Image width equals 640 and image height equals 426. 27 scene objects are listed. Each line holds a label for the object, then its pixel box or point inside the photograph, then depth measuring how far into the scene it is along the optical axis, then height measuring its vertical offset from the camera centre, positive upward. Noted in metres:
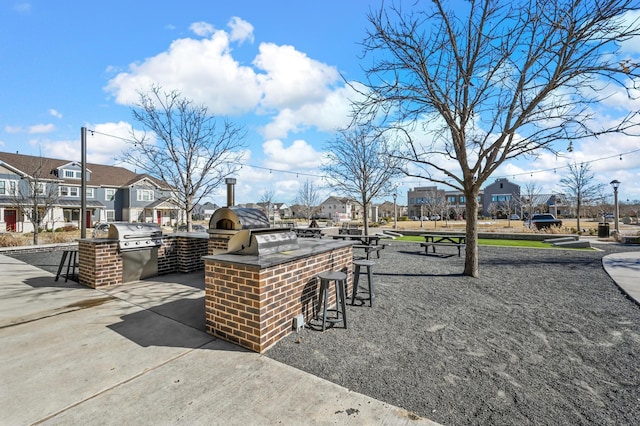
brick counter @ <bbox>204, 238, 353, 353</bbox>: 3.36 -1.07
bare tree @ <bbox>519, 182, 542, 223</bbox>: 27.15 +2.03
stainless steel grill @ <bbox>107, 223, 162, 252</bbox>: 6.48 -0.50
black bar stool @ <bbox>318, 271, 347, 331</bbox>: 4.00 -1.18
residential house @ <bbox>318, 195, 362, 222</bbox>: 80.62 +1.41
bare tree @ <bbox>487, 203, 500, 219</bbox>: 53.69 +0.83
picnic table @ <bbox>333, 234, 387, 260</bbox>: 9.82 -1.14
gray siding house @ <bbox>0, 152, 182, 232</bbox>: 24.12 +2.14
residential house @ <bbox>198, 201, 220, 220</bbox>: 75.97 +1.16
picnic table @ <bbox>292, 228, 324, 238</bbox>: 15.34 -1.03
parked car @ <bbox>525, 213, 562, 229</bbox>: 22.23 -0.73
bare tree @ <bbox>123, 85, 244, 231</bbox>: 10.37 +2.06
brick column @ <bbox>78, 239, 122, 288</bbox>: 6.12 -1.10
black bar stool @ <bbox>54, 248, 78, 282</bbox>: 6.73 -1.51
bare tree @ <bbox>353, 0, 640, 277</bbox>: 5.46 +2.92
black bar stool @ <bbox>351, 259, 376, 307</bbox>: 4.97 -1.16
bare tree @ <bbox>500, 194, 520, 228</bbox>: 47.04 +1.61
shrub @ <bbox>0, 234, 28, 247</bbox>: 13.08 -1.31
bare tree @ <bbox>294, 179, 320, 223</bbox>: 40.34 +2.17
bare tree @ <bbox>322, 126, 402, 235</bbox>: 15.23 +2.24
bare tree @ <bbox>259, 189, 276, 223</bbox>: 46.72 +1.66
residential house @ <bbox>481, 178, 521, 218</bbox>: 59.09 +4.63
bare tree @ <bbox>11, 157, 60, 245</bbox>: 14.90 +1.62
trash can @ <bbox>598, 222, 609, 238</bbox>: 16.44 -1.06
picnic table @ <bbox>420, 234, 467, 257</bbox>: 10.67 -1.26
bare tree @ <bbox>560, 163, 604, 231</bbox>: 20.77 +2.04
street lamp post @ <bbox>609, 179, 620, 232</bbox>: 16.35 +1.28
